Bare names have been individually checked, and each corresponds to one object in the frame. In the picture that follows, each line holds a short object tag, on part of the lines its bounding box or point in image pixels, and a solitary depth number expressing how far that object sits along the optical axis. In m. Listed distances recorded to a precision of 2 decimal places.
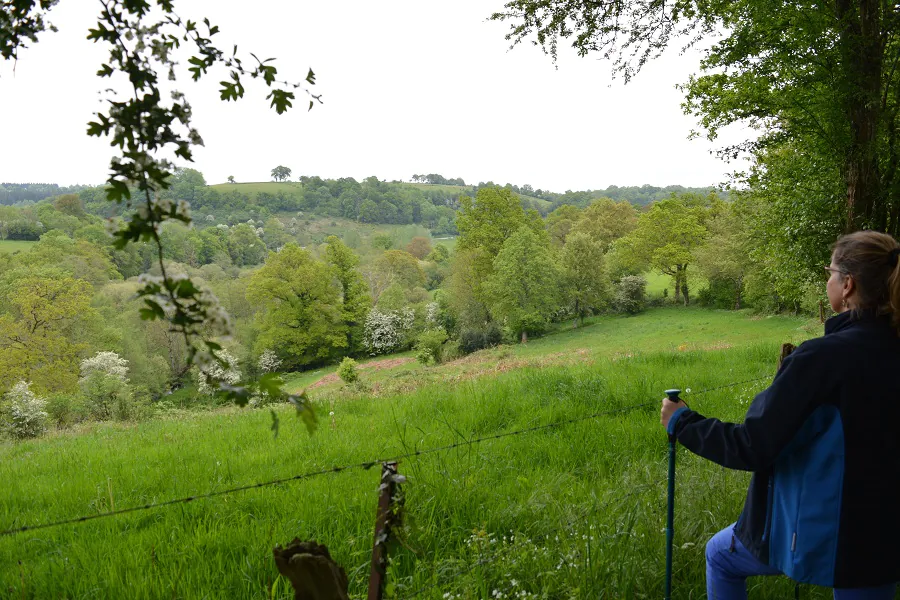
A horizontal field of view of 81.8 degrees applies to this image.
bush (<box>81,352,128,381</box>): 31.39
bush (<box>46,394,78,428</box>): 21.62
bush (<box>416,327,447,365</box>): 33.66
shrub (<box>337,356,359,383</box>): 23.39
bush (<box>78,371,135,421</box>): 19.58
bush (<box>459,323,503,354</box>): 38.94
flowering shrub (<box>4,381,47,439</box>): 17.16
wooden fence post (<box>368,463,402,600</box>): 2.23
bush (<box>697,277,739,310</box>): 42.50
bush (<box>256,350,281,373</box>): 40.44
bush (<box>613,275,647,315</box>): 46.09
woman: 2.04
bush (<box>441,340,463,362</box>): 37.04
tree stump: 1.70
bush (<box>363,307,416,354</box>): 45.41
